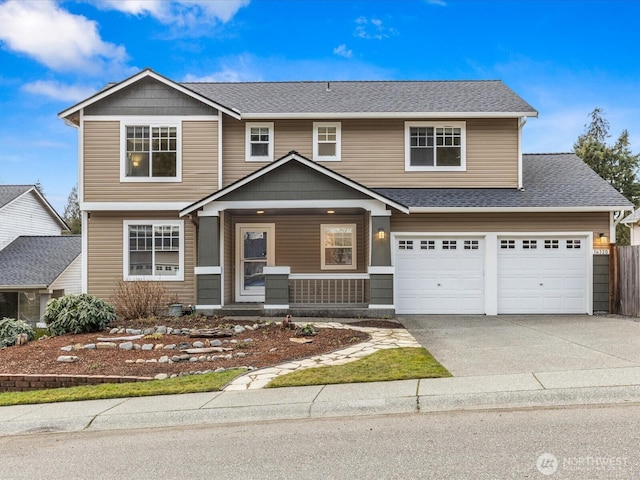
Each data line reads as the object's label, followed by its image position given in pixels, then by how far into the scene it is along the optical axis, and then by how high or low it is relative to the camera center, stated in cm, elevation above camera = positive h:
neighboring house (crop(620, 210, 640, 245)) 2787 +139
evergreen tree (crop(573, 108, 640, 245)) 3272 +608
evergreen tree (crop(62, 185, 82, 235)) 5044 +467
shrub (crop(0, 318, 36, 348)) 987 -181
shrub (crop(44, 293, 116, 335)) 1069 -154
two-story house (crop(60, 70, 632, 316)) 1260 +123
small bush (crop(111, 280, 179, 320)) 1245 -140
